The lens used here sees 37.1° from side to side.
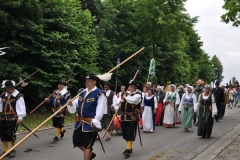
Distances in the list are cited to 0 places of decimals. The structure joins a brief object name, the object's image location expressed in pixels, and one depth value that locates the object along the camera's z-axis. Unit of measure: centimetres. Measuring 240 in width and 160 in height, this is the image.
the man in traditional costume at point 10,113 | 844
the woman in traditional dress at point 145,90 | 1448
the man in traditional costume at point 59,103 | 1070
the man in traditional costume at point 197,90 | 1558
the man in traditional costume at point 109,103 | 1217
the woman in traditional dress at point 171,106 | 1566
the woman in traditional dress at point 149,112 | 1367
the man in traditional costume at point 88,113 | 648
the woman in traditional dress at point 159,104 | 1648
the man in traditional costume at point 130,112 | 901
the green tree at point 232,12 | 1609
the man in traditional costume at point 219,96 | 1884
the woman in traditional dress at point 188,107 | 1382
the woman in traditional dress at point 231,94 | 2841
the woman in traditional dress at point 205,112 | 1171
